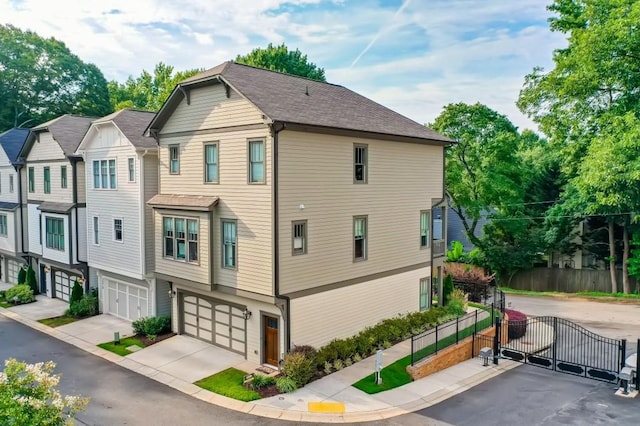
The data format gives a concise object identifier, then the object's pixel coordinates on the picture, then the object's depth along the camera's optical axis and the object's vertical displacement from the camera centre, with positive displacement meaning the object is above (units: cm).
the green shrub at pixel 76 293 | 2620 -596
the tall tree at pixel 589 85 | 2758 +598
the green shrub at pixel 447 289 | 2625 -575
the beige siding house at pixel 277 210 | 1742 -110
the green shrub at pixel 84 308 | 2556 -655
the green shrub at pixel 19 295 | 2891 -664
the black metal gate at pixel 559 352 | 1711 -725
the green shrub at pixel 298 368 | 1636 -627
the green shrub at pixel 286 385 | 1599 -664
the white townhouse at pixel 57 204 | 2691 -125
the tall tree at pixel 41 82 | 5484 +1179
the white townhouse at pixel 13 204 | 3203 -139
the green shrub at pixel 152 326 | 2178 -643
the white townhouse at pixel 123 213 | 2261 -146
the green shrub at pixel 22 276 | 3178 -605
